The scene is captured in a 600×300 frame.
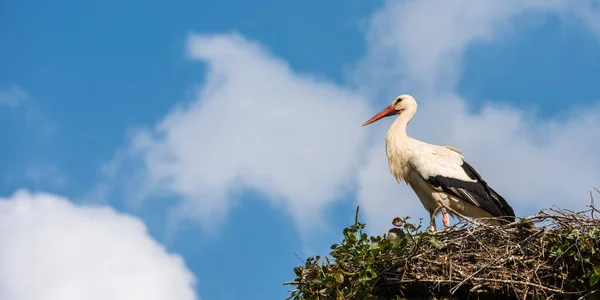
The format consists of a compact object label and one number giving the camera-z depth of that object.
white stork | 16.17
